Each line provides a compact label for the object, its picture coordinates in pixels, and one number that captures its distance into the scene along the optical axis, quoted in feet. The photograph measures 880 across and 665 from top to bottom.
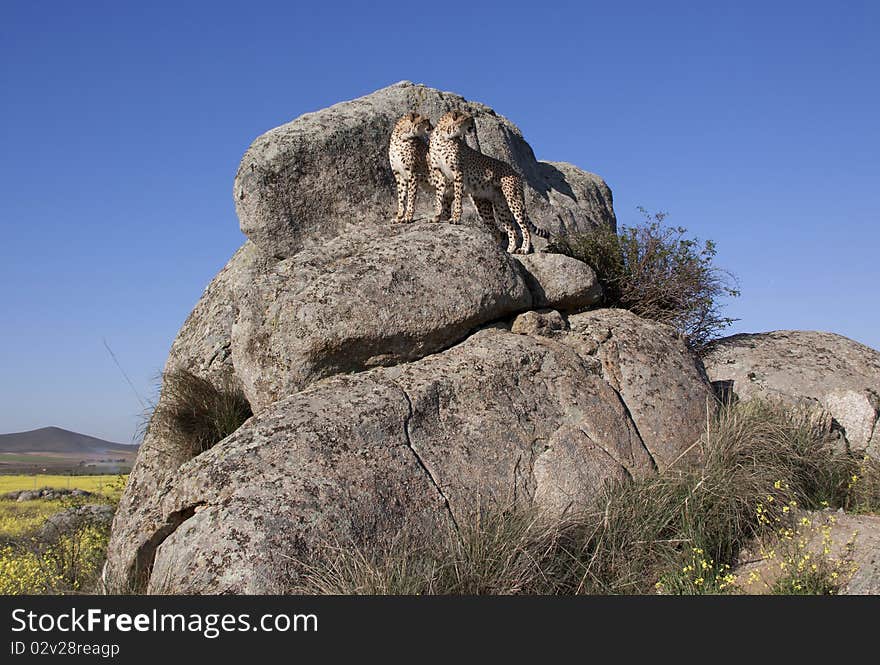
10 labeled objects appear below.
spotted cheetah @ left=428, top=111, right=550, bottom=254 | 35.09
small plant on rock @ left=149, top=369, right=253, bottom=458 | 32.81
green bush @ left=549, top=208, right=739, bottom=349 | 37.73
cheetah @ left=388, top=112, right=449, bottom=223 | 35.65
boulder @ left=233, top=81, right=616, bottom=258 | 38.09
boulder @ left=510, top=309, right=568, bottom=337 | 31.19
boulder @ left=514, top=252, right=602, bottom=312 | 33.65
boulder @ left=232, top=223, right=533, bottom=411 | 27.81
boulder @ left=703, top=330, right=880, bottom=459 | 36.78
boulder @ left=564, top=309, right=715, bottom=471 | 29.04
